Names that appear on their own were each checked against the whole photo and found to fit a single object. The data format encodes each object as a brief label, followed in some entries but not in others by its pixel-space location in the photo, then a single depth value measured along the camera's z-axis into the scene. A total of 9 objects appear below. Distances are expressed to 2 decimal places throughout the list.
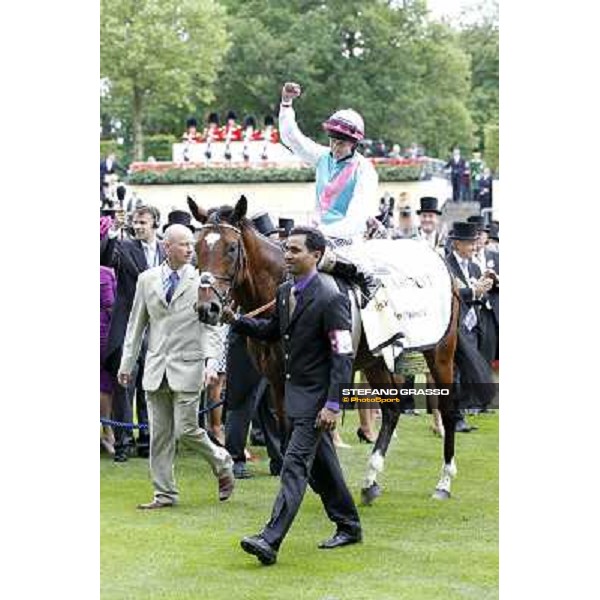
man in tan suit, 8.83
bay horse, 8.08
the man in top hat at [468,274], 11.24
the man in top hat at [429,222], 12.30
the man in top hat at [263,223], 9.11
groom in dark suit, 7.40
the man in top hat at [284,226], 11.12
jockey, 9.02
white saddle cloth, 9.06
